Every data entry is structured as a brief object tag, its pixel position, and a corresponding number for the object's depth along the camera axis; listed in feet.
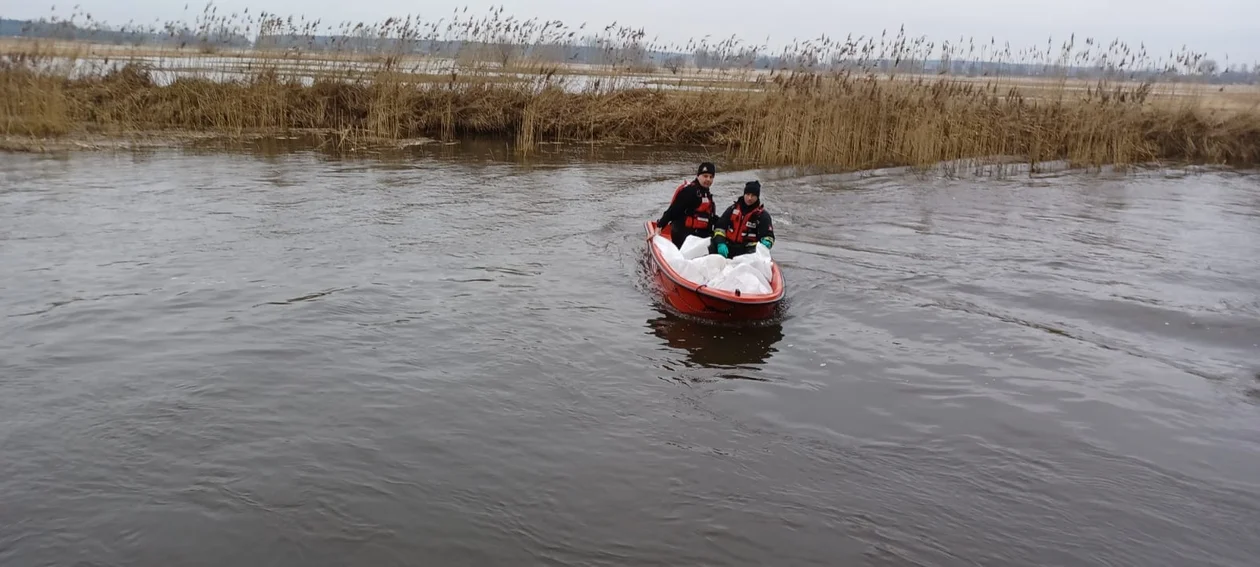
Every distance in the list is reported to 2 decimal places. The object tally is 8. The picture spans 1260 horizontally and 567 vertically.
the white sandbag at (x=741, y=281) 27.32
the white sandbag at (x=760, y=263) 28.53
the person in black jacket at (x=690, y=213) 34.12
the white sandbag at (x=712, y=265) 28.63
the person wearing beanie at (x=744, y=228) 31.32
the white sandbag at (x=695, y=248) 32.37
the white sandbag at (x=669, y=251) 29.60
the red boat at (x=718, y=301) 26.71
